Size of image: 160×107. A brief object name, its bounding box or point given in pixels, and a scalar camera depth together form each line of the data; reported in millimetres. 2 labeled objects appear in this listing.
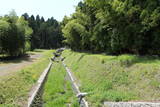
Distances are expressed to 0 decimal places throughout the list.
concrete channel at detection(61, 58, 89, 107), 5030
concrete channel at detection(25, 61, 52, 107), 5211
